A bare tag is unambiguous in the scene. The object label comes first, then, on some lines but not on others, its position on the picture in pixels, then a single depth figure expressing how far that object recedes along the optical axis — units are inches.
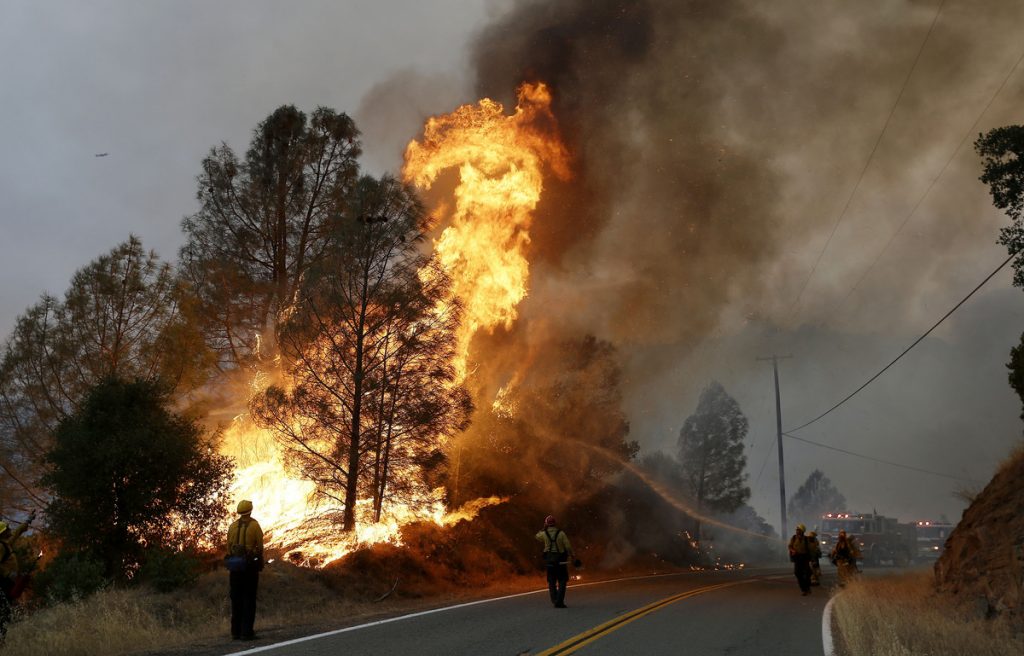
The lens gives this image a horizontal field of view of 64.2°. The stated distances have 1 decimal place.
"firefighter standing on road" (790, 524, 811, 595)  816.9
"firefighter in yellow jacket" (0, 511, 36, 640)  387.5
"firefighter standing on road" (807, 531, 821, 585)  856.5
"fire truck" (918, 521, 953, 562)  1875.0
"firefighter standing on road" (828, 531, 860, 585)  893.8
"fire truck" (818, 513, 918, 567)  1659.7
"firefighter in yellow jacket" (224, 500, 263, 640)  441.1
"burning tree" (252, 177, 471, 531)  888.3
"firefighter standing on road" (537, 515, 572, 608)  611.5
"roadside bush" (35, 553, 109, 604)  652.7
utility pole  2134.7
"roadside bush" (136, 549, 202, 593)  607.5
